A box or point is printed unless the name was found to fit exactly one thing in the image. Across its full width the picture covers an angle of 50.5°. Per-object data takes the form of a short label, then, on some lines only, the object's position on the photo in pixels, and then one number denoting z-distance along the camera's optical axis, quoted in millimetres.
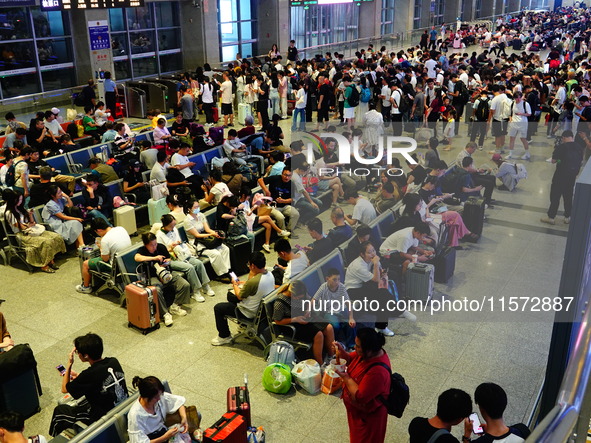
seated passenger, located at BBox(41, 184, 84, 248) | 9117
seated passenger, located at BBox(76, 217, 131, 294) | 7957
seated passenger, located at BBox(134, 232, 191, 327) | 7605
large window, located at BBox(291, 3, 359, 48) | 30997
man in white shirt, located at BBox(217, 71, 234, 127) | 17266
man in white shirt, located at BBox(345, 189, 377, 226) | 9375
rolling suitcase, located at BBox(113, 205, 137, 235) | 9930
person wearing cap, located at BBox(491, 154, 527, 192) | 12565
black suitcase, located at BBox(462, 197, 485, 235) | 10242
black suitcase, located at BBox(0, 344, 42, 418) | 5891
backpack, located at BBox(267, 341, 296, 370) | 6535
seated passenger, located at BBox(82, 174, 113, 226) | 9734
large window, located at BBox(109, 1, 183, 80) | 21781
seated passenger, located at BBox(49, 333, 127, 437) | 5223
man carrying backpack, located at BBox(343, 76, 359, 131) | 16641
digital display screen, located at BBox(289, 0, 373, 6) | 27109
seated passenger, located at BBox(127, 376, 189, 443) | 4707
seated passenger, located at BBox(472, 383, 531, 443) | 4117
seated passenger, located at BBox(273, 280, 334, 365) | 6617
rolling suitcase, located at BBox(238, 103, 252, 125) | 18188
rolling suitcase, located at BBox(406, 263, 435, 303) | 8080
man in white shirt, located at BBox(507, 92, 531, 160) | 15016
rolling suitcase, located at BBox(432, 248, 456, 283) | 8766
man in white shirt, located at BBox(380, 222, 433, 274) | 8234
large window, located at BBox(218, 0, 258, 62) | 25812
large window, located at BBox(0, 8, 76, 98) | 18672
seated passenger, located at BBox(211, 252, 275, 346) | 6875
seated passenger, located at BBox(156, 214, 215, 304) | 8117
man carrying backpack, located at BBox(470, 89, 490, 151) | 15609
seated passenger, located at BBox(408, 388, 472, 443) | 4238
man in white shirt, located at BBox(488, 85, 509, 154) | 15233
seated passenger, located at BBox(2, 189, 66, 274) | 8773
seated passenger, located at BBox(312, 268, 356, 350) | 6656
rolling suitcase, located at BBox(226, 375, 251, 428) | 5524
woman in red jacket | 4605
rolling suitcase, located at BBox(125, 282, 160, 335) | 7348
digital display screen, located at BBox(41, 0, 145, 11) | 16312
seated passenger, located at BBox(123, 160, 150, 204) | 10570
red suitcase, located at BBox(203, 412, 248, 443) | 5082
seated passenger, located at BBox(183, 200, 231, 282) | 8641
